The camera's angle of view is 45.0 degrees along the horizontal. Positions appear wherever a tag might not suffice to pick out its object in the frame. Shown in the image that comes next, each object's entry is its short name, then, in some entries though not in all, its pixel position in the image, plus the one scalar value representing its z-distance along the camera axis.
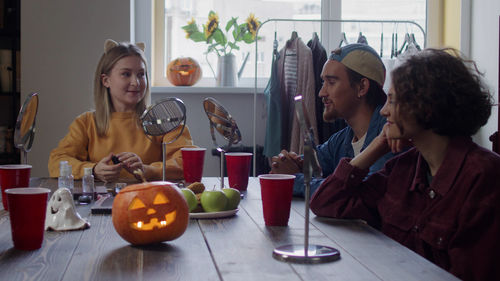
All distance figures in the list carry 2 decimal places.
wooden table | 0.94
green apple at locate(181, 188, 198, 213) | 1.40
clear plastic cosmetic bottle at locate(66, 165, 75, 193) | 1.63
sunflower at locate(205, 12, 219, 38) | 4.03
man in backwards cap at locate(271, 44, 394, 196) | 2.15
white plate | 1.39
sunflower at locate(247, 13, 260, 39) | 4.08
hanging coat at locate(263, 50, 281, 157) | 3.63
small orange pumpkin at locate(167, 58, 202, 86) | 3.95
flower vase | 4.03
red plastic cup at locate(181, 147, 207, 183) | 1.98
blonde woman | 2.35
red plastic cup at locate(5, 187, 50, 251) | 1.09
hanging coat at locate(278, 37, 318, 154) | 3.58
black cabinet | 3.78
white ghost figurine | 1.26
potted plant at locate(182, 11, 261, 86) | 4.04
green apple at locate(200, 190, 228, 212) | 1.42
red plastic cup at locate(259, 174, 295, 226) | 1.32
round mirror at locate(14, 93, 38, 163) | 1.61
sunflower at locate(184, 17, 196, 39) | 4.10
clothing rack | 3.54
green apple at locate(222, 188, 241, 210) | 1.45
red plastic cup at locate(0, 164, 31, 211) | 1.60
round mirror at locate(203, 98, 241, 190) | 1.73
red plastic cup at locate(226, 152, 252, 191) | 1.84
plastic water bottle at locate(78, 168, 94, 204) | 1.64
